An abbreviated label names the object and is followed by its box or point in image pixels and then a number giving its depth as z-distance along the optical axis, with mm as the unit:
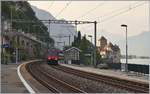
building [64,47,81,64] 101375
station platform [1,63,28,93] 24328
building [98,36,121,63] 132525
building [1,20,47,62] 92006
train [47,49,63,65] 84000
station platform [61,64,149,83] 38606
